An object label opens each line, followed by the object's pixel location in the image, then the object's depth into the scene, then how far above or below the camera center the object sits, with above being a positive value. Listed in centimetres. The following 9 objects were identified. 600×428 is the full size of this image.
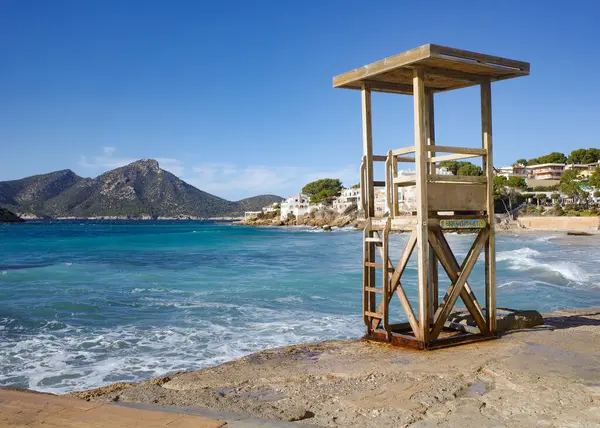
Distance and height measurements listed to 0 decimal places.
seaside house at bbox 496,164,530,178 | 12850 +910
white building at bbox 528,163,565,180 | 13025 +900
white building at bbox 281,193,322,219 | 15400 +251
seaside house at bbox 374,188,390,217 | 10062 +263
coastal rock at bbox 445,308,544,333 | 874 -183
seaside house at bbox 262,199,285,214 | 18762 +232
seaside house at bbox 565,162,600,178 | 12582 +934
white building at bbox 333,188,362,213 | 13852 +351
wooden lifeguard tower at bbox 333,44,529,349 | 741 +17
